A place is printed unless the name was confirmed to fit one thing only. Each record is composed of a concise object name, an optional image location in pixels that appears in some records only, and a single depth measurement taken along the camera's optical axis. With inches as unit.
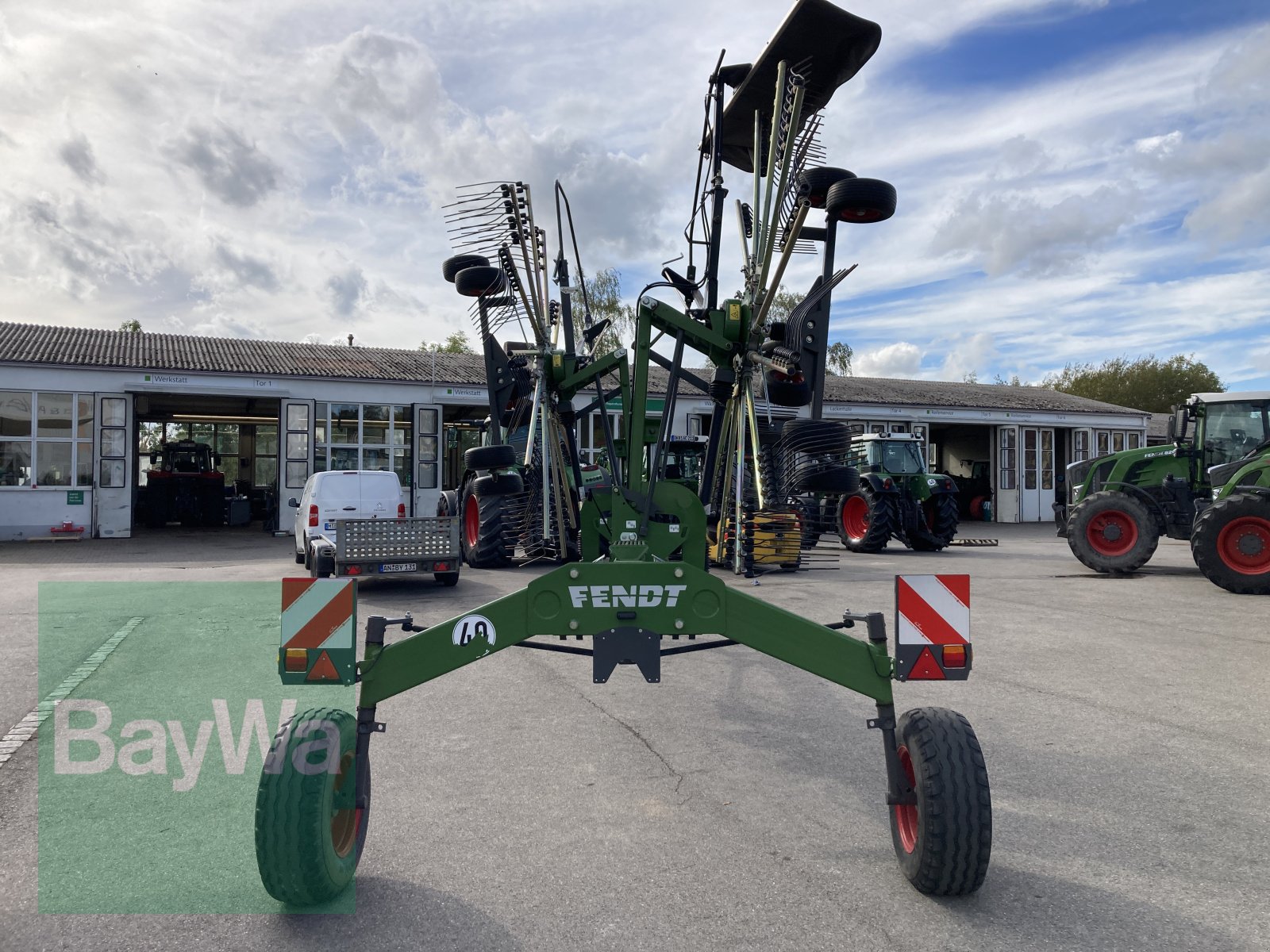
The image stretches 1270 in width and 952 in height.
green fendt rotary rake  120.0
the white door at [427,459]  995.9
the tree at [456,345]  2356.1
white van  546.3
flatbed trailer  467.5
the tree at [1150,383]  2444.6
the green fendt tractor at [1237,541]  452.8
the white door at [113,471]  879.7
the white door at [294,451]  935.0
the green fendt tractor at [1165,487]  549.0
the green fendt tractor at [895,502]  708.7
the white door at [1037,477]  1274.6
